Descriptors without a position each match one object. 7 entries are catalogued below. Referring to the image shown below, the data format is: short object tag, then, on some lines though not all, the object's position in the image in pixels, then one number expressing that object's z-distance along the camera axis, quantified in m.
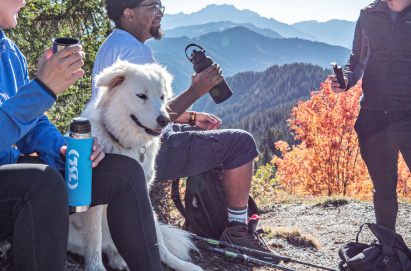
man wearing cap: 2.79
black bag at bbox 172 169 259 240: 3.28
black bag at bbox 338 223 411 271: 2.36
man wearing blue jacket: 1.32
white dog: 2.18
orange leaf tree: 18.27
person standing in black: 2.77
